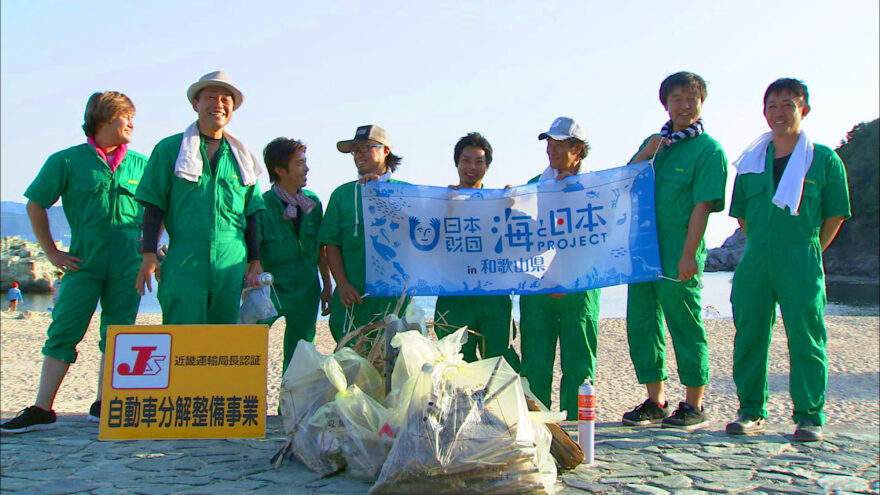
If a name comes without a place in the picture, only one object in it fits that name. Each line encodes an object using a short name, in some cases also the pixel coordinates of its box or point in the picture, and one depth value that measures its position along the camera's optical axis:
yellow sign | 4.74
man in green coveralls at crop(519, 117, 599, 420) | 5.30
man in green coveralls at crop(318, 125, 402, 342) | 5.55
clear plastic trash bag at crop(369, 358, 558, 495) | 3.49
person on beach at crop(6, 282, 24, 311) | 30.00
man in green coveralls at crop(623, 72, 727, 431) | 5.06
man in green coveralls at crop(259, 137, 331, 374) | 5.67
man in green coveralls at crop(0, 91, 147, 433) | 5.21
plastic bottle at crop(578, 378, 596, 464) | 4.29
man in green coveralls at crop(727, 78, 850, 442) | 4.82
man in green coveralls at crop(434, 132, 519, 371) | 5.50
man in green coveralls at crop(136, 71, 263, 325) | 4.96
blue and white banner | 5.49
